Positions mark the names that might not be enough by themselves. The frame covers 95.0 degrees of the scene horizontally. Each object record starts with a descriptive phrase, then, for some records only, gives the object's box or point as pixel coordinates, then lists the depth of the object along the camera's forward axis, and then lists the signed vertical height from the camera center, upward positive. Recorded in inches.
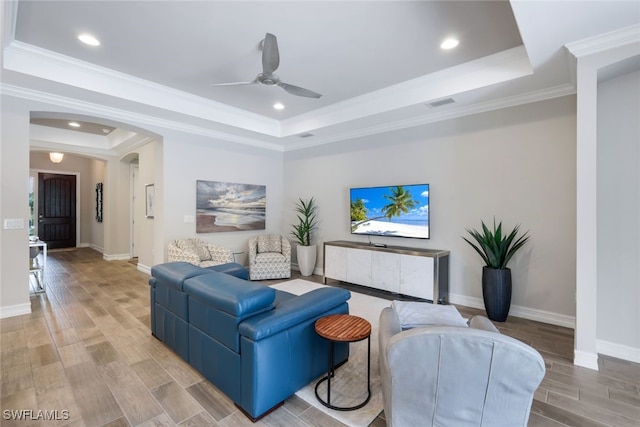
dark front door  346.8 +2.8
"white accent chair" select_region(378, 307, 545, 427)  49.1 -28.9
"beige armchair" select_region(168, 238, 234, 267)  178.9 -25.2
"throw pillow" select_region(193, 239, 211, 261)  194.9 -24.9
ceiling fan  109.8 +60.0
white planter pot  229.3 -36.2
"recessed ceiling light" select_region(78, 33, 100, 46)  116.1 +70.1
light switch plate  142.1 -5.8
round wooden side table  76.6 -32.1
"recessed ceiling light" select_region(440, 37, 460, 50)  117.5 +69.4
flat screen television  176.6 +1.3
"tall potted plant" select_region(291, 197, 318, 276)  229.9 -18.0
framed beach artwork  211.8 +4.8
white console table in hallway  177.3 -37.6
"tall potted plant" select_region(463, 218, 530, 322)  136.6 -27.4
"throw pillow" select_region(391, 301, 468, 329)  73.1 -26.7
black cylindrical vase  136.3 -36.7
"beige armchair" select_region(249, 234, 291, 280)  214.5 -33.4
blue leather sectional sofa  73.8 -34.2
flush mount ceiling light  290.1 +55.8
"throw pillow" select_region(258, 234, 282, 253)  230.4 -24.4
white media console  157.3 -32.8
